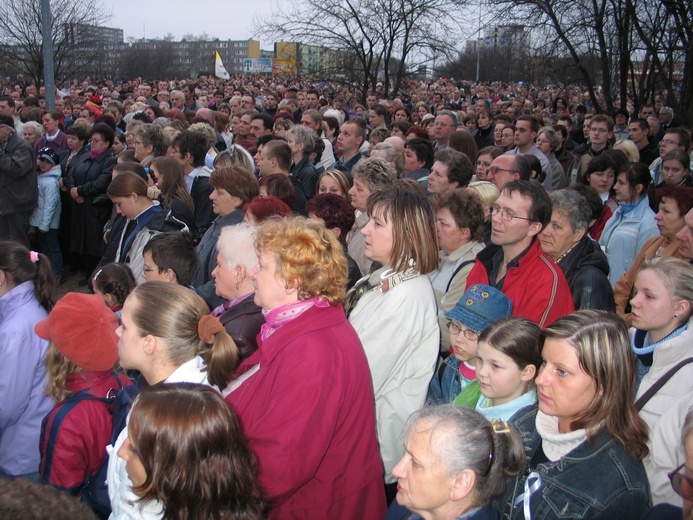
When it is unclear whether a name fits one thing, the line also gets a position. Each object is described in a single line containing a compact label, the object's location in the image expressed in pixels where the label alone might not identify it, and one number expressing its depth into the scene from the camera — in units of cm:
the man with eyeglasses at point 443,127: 878
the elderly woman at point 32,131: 829
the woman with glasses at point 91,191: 704
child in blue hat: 284
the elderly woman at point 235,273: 292
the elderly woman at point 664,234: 390
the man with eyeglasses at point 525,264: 315
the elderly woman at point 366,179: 468
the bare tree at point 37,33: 1684
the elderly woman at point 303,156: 667
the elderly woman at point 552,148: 741
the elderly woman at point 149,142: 669
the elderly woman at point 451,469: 185
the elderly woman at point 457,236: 374
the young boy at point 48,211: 733
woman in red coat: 194
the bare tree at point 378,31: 1500
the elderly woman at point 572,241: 373
